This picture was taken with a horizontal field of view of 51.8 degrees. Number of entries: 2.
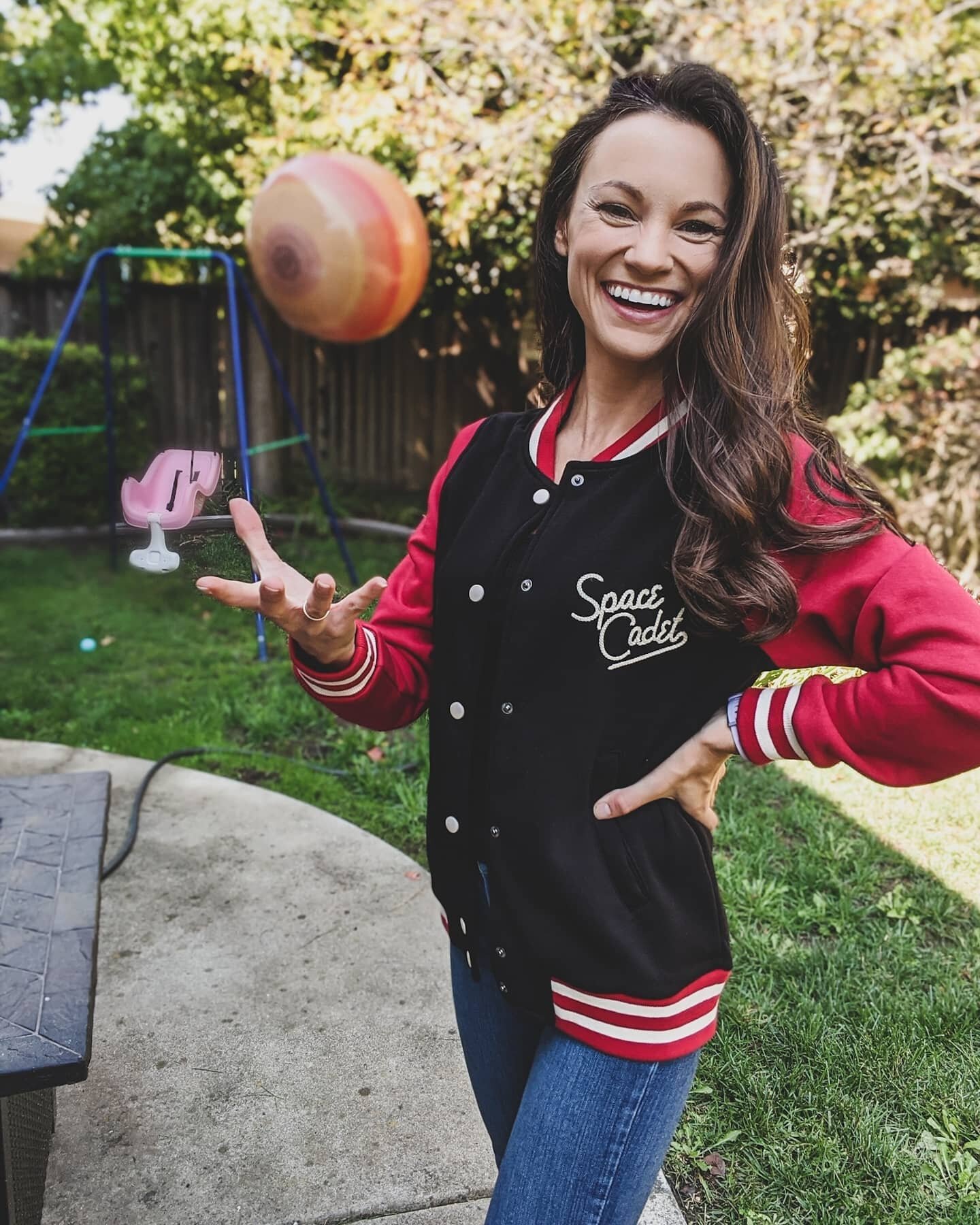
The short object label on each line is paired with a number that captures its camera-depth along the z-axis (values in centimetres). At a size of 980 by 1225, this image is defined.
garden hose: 308
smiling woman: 115
